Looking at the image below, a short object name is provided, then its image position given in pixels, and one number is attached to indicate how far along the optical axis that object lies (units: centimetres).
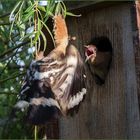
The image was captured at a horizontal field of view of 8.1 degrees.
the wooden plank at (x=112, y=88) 367
